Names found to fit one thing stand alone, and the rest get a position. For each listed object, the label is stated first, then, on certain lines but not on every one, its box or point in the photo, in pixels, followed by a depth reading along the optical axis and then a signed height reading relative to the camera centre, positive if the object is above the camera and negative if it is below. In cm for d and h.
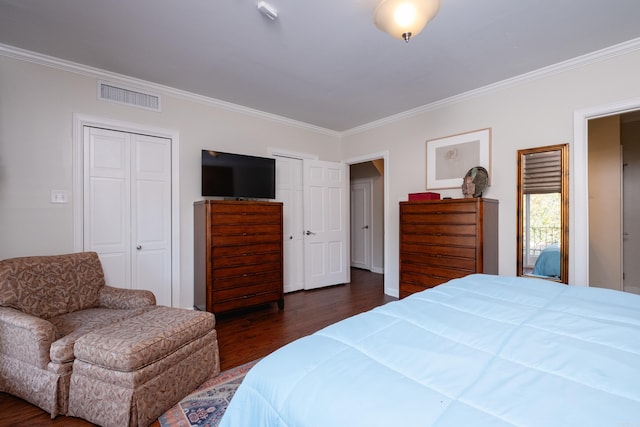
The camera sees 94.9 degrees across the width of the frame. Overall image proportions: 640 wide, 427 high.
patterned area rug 168 -118
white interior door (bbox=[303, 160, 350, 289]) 452 -15
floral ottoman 158 -89
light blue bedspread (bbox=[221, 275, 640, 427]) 64 -43
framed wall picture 328 +68
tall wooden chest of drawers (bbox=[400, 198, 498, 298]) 284 -28
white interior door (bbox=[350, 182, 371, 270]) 638 -25
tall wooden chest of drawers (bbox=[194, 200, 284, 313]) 313 -46
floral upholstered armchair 173 -71
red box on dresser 329 +20
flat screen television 343 +48
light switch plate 267 +17
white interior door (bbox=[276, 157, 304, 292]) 432 -6
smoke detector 196 +139
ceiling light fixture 159 +111
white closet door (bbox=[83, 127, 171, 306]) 289 +7
